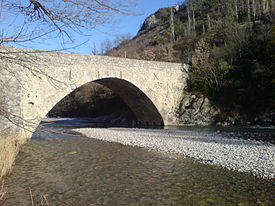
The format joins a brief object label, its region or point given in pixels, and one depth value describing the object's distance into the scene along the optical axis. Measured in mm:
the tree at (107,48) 49781
